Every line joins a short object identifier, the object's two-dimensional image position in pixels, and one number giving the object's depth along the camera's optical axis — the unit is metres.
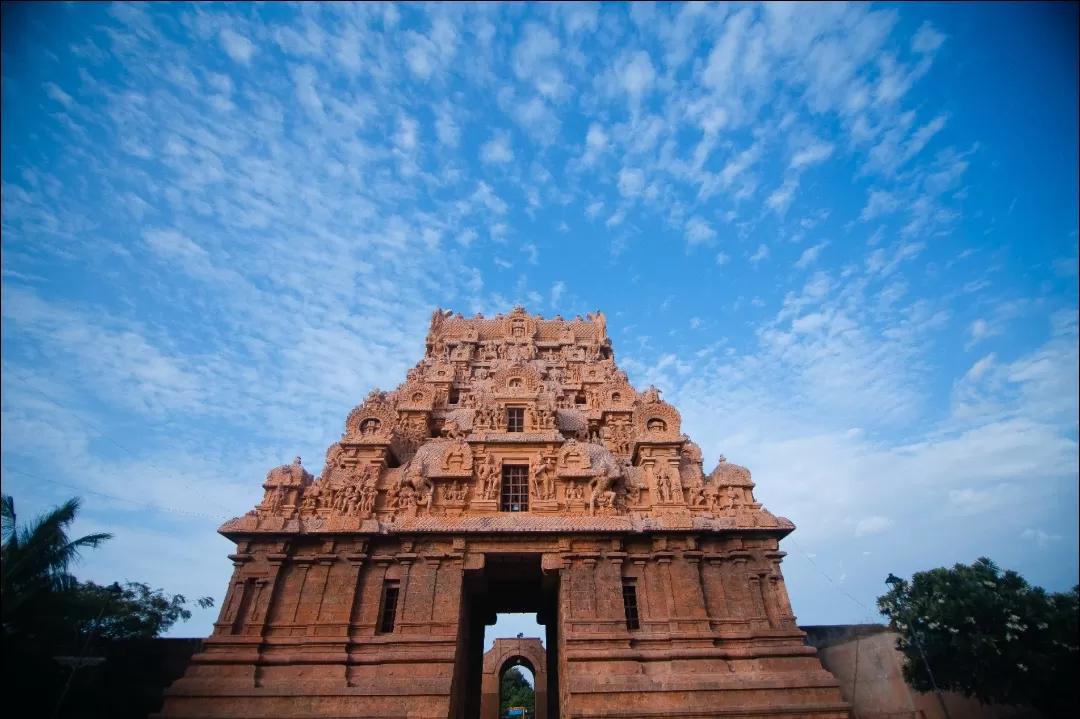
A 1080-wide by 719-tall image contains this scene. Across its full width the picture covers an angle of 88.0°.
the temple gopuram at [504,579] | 17.03
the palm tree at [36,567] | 15.79
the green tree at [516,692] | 52.28
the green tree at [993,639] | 16.97
